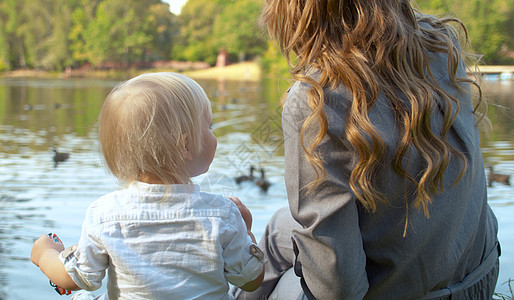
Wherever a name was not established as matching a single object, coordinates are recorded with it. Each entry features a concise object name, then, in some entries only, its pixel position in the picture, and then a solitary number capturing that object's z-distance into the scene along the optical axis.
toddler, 1.34
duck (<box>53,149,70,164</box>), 6.03
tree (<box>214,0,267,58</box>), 46.94
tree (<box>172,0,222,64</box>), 50.88
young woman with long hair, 1.24
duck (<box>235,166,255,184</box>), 4.87
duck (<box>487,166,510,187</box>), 4.57
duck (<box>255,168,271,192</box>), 4.66
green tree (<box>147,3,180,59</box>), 49.56
